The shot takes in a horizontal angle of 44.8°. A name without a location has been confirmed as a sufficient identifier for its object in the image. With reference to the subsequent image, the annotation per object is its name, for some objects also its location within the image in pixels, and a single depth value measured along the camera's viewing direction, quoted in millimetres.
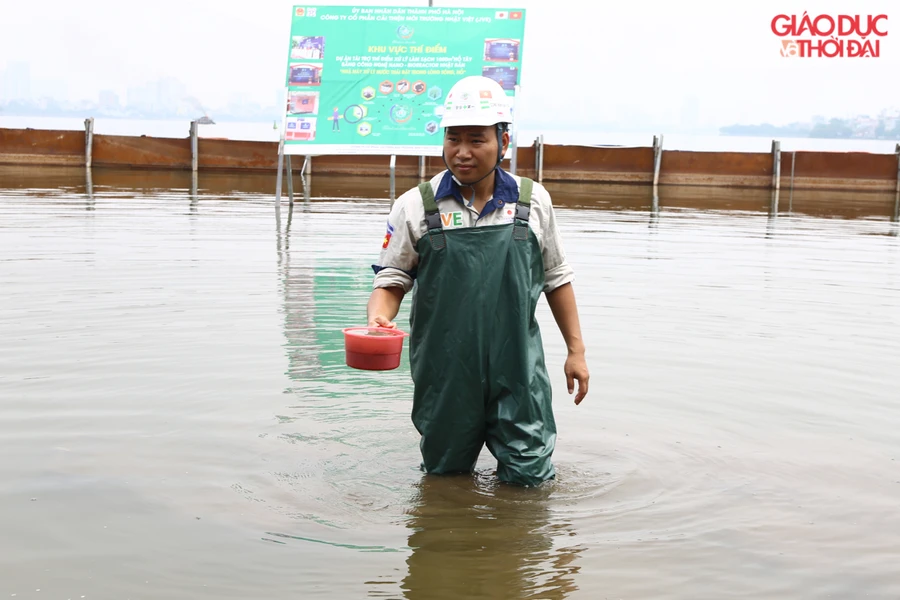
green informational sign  14188
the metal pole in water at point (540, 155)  25484
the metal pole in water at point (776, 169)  25297
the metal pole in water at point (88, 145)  25162
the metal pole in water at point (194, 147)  25345
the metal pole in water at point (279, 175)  14690
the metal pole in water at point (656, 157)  25359
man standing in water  3812
